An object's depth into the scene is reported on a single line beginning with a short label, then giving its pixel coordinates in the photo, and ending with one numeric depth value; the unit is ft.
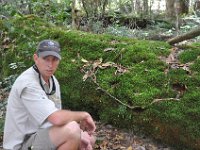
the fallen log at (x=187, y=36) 9.43
